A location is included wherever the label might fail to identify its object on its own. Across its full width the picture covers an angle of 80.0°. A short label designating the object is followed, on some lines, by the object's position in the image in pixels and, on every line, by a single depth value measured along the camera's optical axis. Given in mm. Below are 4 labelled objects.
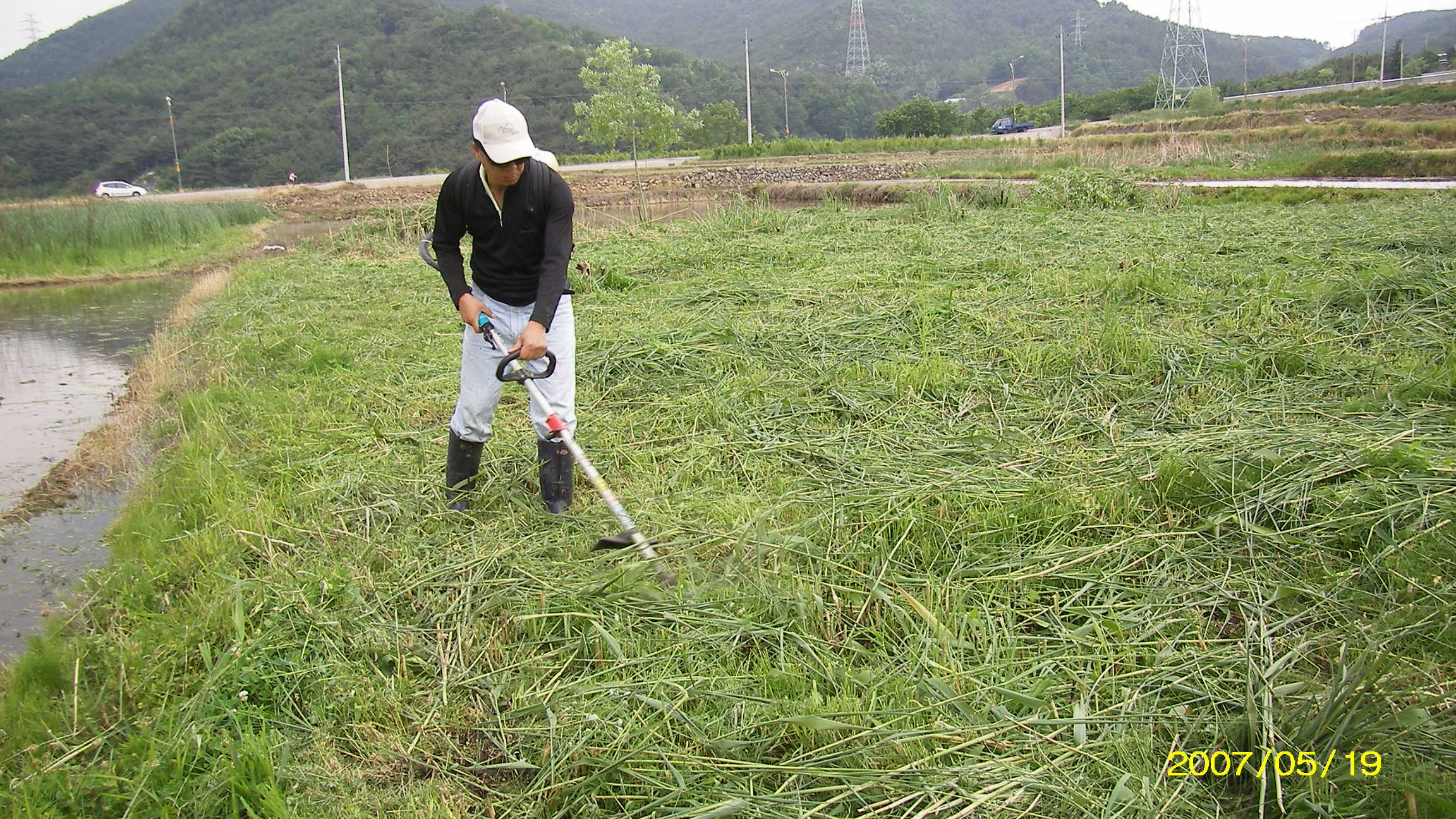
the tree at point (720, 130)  48375
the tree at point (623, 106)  34406
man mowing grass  3076
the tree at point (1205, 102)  37438
